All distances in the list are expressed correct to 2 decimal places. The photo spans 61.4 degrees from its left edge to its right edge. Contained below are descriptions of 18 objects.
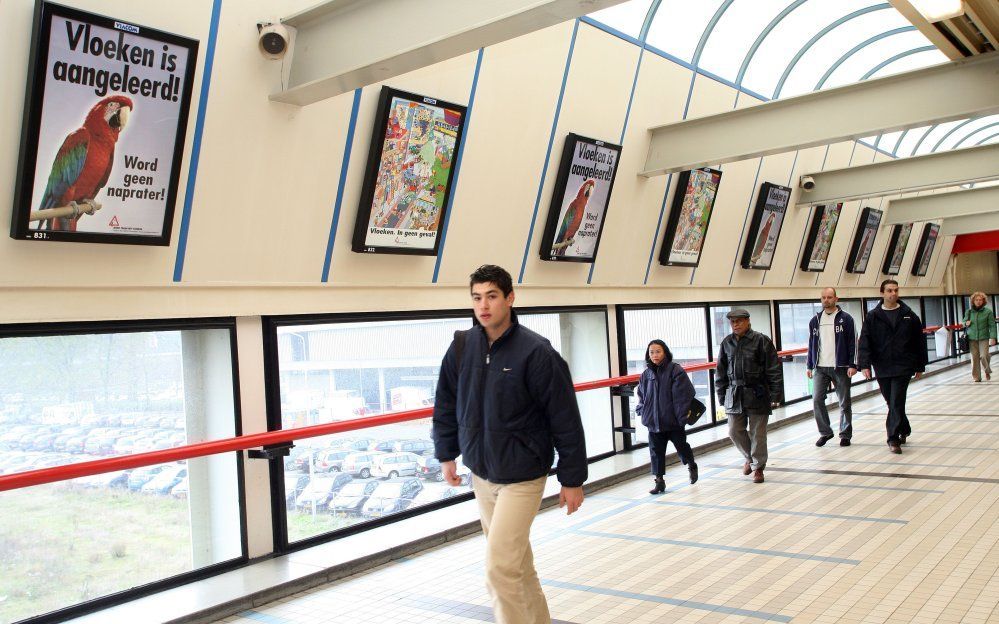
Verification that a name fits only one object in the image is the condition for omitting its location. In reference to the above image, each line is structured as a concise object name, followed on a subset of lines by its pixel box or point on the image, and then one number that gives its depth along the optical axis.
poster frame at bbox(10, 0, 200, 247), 4.39
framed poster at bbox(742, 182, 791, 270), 12.77
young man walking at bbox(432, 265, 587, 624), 3.62
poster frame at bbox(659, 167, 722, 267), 10.59
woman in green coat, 15.65
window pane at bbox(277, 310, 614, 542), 6.54
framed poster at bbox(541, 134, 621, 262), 8.64
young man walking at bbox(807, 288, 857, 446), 9.42
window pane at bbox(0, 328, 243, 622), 4.93
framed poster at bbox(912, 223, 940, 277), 21.36
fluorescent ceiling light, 5.52
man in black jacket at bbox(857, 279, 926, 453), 8.73
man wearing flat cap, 7.91
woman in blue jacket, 7.67
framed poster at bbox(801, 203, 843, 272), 14.72
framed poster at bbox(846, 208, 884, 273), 17.02
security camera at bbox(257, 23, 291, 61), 5.44
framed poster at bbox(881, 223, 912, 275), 19.23
